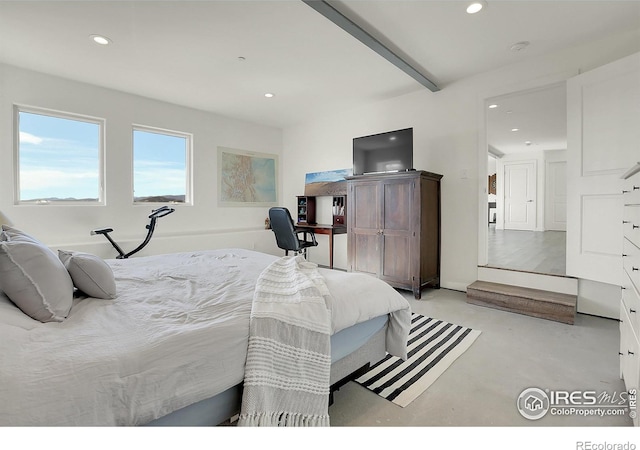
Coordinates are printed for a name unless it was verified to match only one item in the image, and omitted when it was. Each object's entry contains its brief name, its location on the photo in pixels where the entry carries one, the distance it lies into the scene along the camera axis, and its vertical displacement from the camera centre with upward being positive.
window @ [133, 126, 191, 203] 4.29 +0.85
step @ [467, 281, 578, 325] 2.67 -0.77
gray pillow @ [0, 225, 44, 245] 1.34 -0.07
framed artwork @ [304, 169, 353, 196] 4.80 +0.67
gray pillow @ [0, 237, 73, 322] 1.12 -0.25
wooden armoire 3.45 -0.08
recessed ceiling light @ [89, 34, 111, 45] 2.68 +1.69
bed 0.80 -0.43
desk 4.53 -0.13
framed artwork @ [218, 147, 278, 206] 5.08 +0.79
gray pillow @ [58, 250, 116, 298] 1.38 -0.27
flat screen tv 3.71 +0.93
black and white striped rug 1.70 -0.96
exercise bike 3.65 -0.13
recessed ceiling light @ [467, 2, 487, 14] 2.27 +1.69
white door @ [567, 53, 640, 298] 2.53 +0.58
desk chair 4.01 -0.13
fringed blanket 1.11 -0.57
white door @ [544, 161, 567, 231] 8.05 +0.70
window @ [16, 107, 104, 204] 3.45 +0.79
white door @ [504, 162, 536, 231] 8.31 +0.76
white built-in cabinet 1.29 -0.34
